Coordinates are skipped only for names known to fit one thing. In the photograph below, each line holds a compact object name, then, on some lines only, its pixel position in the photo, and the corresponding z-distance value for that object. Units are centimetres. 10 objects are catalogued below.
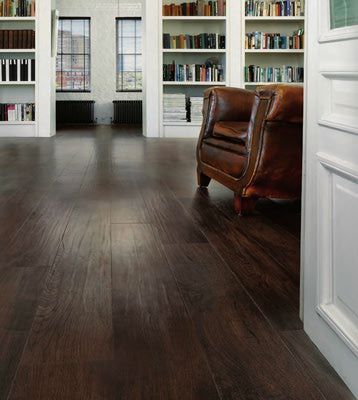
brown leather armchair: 329
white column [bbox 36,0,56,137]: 957
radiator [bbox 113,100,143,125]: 1494
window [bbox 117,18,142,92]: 1506
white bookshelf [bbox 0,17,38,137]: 968
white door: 137
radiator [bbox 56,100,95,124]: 1494
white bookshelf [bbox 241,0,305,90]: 980
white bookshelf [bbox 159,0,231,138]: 951
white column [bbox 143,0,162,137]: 941
